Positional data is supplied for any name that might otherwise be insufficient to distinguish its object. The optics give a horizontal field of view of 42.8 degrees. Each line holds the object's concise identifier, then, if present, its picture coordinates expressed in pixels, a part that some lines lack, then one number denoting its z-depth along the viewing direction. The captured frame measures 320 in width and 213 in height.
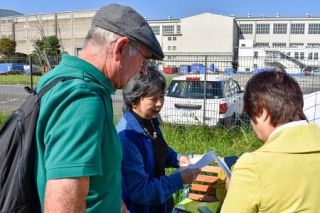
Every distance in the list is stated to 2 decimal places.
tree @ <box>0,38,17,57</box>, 65.29
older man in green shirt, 1.34
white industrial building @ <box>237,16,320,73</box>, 81.75
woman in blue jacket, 2.35
